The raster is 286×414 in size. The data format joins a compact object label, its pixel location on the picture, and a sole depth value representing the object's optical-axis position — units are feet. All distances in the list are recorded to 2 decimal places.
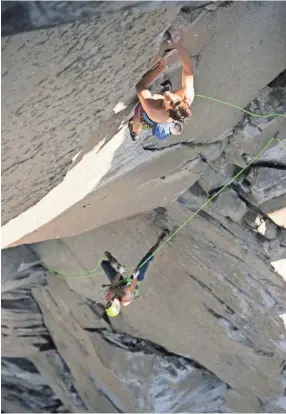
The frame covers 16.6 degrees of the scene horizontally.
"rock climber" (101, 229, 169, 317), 45.83
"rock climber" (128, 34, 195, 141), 34.36
